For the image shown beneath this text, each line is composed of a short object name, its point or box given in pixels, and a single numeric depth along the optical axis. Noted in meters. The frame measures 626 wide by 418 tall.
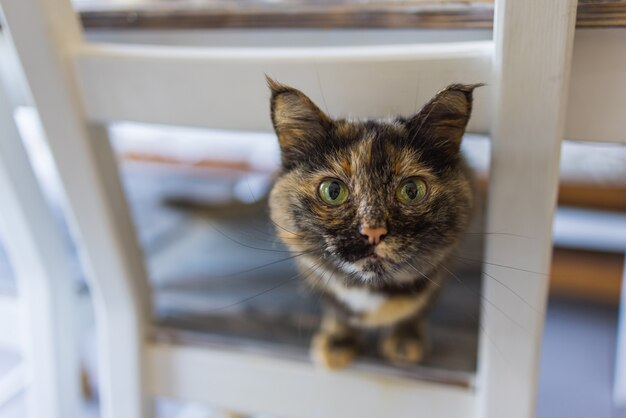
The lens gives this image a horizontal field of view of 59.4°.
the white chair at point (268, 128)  0.46
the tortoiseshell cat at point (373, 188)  0.43
